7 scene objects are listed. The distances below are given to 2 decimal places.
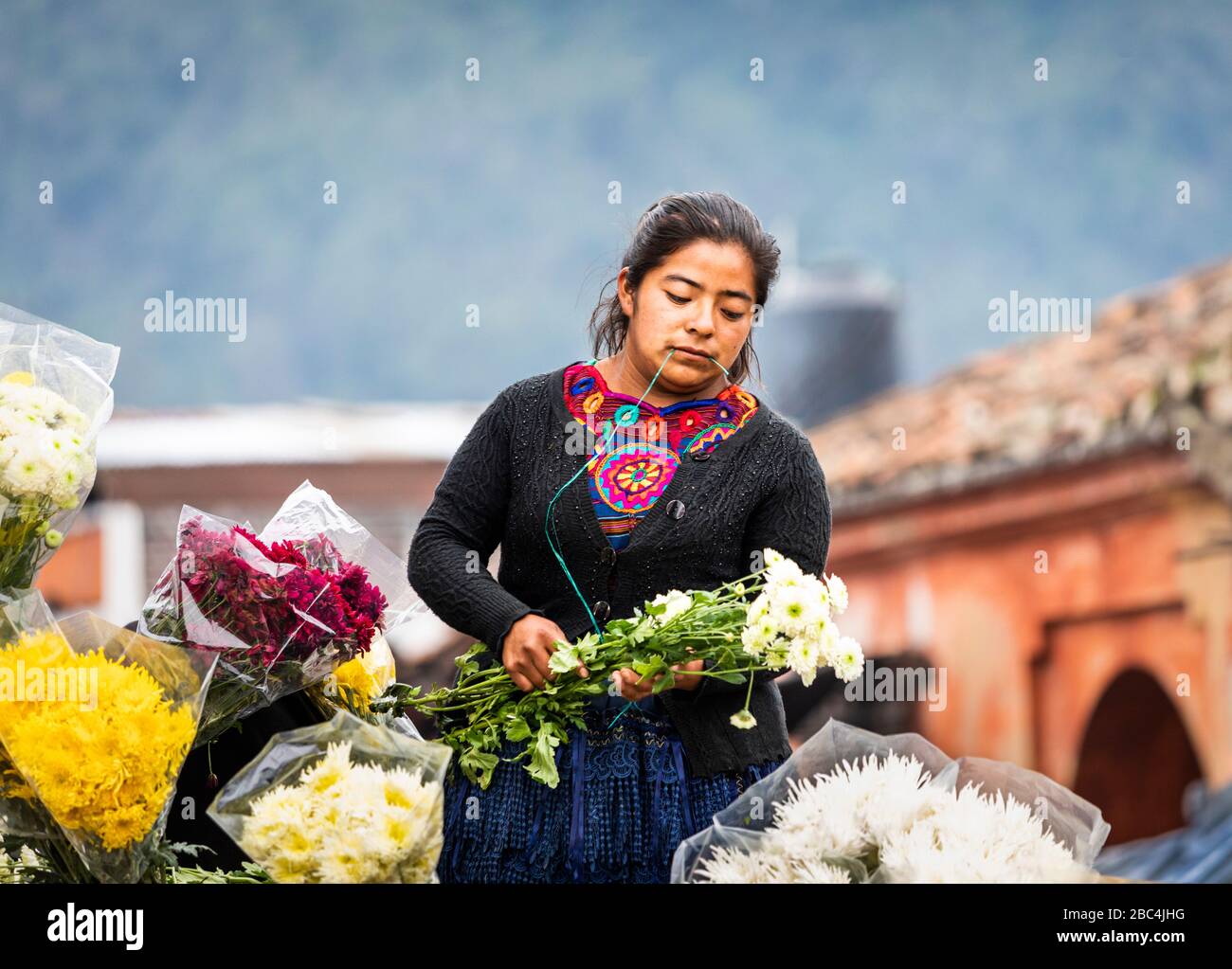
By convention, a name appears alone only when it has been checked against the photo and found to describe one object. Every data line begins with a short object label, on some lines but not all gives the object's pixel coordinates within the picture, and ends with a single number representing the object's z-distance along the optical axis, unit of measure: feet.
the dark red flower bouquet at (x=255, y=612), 13.64
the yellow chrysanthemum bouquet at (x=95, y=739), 12.40
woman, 14.29
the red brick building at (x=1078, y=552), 38.01
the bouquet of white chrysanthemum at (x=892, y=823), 12.10
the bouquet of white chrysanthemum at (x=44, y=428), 13.69
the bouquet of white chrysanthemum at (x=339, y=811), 11.94
